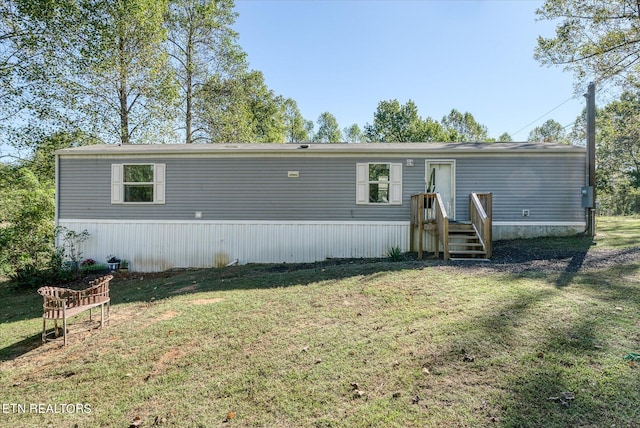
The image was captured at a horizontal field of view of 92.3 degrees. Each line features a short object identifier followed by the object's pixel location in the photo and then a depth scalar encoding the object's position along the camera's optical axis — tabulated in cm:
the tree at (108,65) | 1235
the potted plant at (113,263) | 909
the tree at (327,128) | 3756
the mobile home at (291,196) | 898
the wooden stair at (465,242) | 752
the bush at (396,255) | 806
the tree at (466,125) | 3766
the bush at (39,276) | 819
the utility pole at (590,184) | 860
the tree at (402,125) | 2877
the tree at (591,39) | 1061
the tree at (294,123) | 3209
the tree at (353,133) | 3981
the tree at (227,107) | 1662
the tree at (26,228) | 870
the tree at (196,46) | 1689
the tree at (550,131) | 3842
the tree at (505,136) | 4243
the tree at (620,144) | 1616
